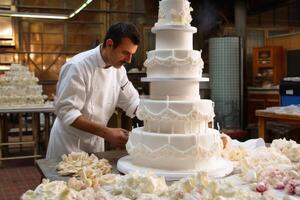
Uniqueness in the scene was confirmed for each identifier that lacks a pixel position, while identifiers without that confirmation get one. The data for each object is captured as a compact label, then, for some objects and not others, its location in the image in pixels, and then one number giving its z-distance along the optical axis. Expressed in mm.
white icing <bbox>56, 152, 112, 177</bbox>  1645
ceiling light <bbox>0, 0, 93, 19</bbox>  6656
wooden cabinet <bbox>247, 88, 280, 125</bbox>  7968
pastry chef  2105
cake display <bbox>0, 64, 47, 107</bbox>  5969
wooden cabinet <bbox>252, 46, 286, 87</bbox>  8523
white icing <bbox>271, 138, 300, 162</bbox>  1902
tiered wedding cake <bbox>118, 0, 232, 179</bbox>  1651
